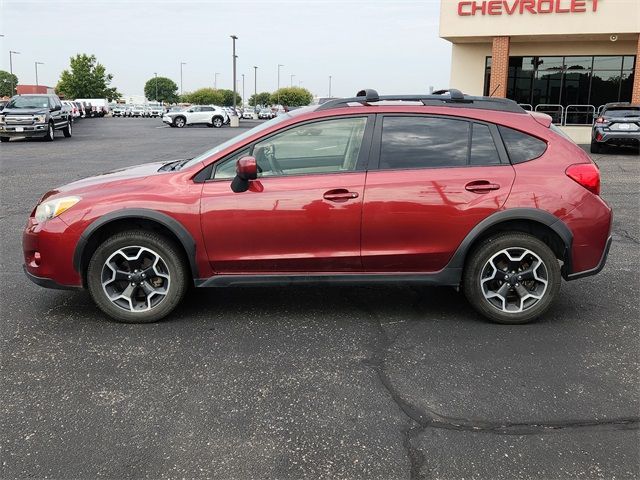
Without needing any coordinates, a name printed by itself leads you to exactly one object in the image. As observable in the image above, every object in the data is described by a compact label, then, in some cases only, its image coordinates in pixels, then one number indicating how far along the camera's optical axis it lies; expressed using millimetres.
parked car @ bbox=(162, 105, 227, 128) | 44562
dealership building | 23953
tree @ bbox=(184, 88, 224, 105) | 129125
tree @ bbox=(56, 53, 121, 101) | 90812
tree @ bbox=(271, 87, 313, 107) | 111188
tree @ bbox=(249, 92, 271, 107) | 161275
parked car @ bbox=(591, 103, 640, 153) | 17828
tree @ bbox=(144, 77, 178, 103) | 151750
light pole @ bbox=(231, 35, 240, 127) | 45050
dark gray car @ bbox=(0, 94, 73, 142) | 23156
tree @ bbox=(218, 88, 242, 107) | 137138
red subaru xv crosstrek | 4371
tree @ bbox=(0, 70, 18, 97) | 152562
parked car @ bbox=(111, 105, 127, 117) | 78312
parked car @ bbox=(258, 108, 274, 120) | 70738
